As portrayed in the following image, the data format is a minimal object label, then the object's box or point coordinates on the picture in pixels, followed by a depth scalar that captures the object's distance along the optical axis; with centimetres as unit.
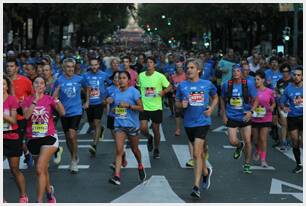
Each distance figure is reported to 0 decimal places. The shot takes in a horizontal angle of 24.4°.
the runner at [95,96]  1222
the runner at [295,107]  1052
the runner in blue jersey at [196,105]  891
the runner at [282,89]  1312
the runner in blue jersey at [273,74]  1507
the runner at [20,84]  1084
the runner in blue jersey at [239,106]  1038
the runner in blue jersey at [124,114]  945
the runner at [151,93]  1175
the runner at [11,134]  755
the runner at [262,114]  1090
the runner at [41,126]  798
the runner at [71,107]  1041
